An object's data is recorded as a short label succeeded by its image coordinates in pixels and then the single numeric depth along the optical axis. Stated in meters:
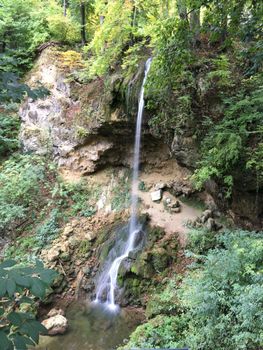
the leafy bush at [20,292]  1.24
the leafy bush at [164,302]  5.64
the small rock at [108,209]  9.45
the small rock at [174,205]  8.78
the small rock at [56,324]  6.17
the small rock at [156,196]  9.17
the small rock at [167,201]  8.97
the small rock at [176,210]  8.63
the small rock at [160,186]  9.39
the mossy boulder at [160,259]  7.09
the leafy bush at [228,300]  3.89
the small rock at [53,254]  7.97
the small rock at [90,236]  8.59
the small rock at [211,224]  7.40
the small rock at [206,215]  7.87
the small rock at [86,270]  7.82
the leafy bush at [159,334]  4.80
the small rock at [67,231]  8.75
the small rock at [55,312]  6.71
